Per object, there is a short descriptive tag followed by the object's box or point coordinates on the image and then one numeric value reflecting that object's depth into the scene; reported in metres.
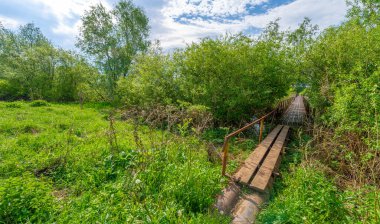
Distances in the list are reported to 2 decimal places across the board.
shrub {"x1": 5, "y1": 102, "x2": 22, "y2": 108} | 10.23
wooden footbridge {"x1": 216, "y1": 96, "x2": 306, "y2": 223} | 2.93
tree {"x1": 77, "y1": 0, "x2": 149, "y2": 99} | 15.80
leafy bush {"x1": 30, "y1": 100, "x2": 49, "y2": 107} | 11.62
